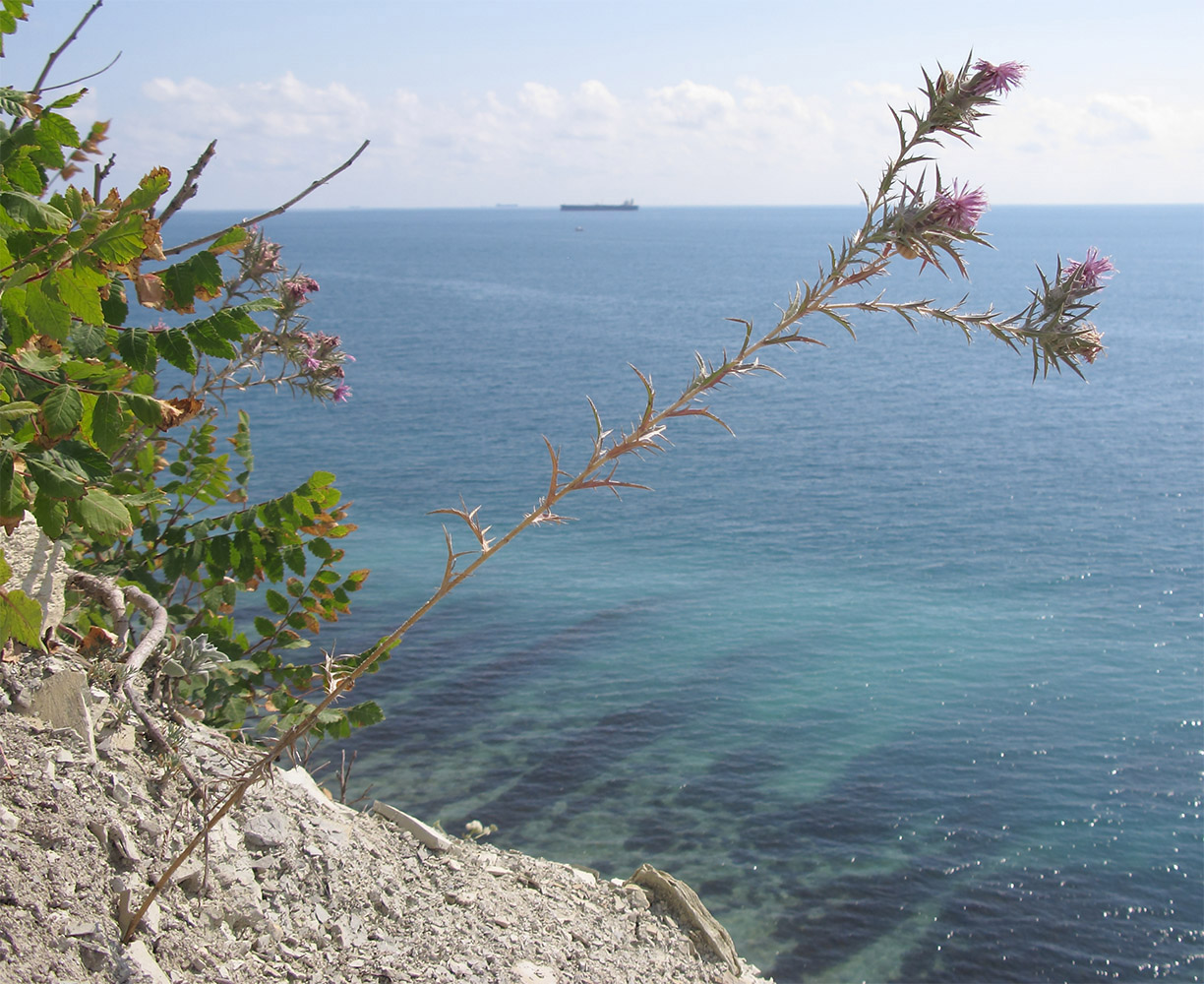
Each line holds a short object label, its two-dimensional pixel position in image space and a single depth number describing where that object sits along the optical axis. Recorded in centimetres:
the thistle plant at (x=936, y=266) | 310
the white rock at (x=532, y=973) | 563
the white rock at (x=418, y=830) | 711
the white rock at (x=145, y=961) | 395
